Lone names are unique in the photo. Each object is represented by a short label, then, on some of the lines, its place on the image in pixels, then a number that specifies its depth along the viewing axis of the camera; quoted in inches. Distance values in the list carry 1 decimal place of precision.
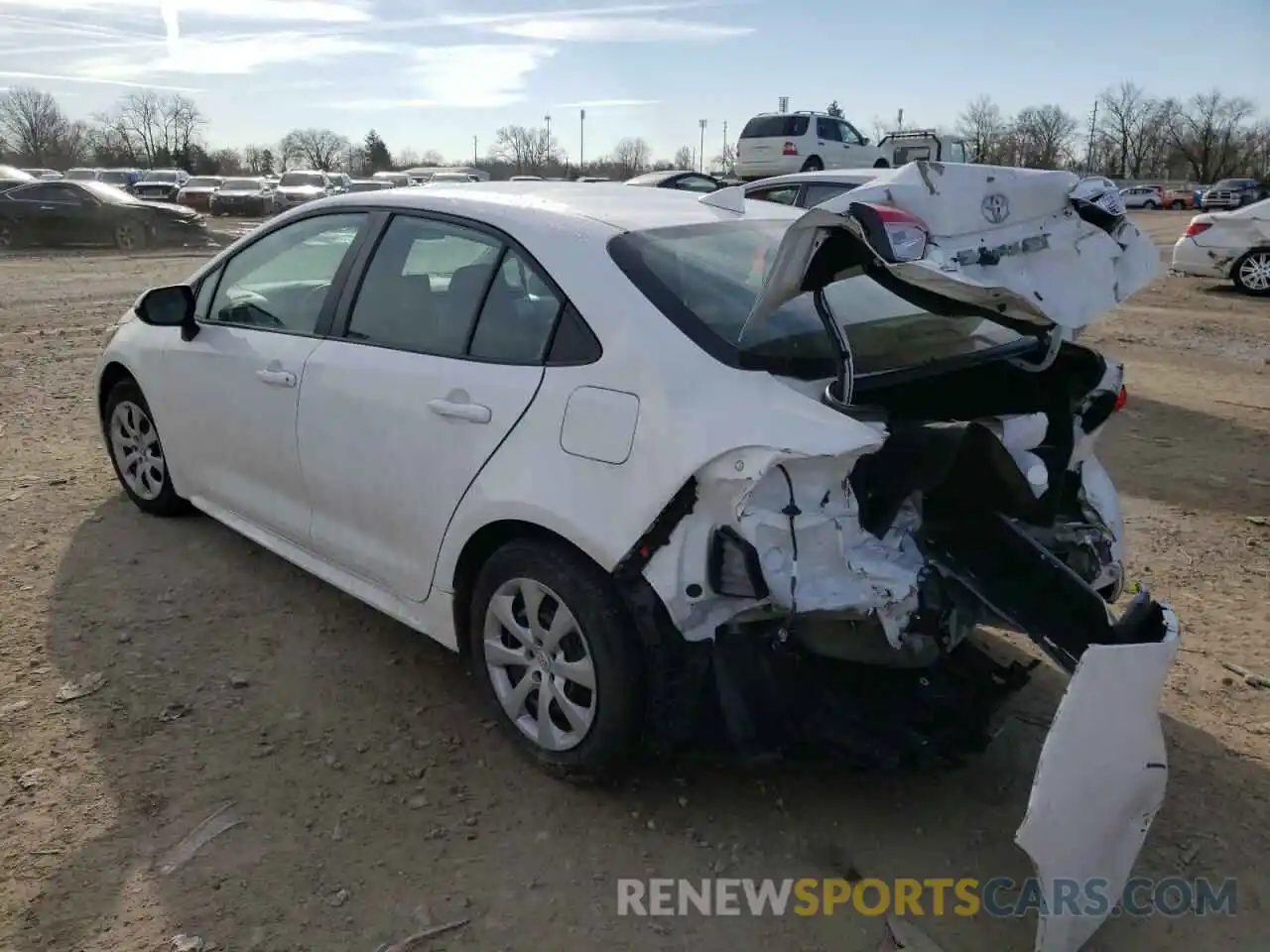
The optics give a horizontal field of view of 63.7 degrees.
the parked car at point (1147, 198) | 2373.3
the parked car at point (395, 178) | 1423.5
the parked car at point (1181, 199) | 2410.2
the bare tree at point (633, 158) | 4313.5
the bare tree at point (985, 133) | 3380.9
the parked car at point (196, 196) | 1346.0
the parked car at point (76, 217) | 808.3
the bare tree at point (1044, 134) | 3577.8
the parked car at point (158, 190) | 1267.2
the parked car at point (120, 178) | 1483.8
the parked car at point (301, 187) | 1288.1
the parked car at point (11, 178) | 853.8
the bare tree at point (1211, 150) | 3415.4
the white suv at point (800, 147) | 913.5
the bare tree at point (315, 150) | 3779.5
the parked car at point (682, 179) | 563.7
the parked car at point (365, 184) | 1321.4
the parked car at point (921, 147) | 882.1
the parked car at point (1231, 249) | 561.0
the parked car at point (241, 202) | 1248.2
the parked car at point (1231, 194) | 2087.8
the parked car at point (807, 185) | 367.2
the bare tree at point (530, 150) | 4188.0
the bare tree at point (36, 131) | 3388.3
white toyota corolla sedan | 99.0
